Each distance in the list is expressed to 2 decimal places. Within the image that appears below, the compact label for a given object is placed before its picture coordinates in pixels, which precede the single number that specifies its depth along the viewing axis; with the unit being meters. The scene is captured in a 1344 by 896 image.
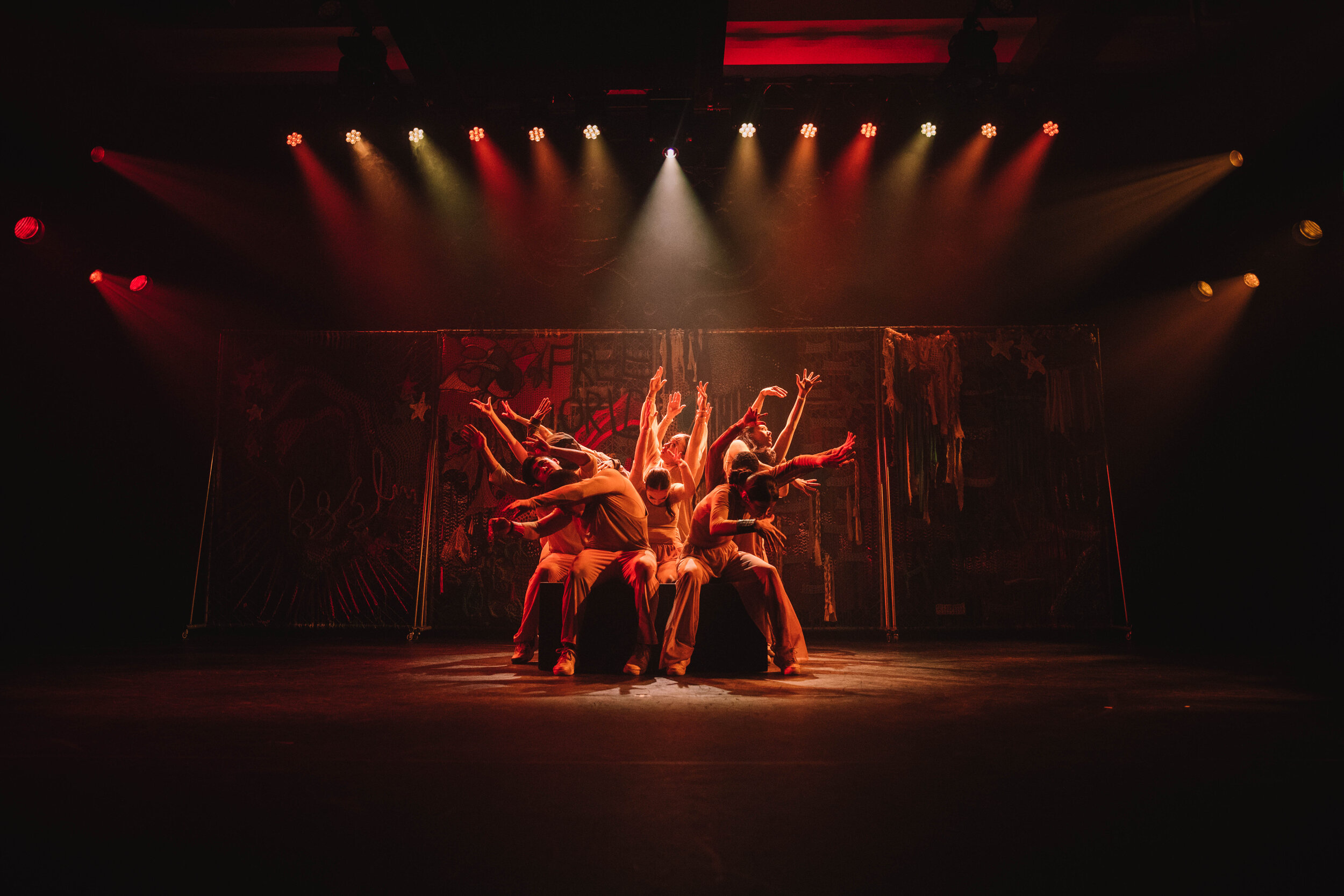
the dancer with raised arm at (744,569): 4.37
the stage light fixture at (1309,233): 6.36
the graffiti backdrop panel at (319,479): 6.37
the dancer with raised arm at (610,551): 4.39
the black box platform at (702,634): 4.43
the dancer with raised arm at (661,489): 4.94
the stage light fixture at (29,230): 6.53
